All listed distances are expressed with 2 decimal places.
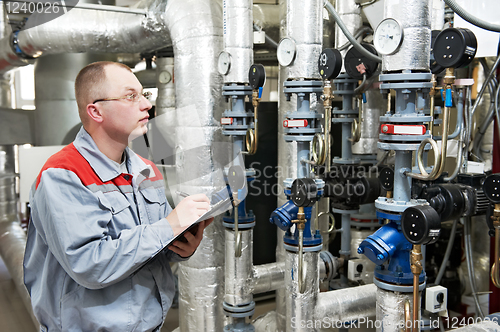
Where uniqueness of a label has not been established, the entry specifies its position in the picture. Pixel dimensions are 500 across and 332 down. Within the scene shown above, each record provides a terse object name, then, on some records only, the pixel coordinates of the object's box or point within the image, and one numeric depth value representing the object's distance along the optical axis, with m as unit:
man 1.04
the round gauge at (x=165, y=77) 4.18
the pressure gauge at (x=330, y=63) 2.08
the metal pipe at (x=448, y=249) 2.68
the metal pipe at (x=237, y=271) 2.69
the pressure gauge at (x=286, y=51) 2.24
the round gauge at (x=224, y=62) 2.56
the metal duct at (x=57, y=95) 3.97
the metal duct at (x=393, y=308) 1.73
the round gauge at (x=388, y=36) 1.64
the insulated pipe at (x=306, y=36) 2.22
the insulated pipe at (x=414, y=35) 1.63
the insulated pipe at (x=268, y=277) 2.88
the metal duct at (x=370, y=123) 3.10
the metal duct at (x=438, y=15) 2.50
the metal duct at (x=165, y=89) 4.17
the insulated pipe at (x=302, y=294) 2.28
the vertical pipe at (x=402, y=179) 1.71
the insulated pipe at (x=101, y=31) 3.02
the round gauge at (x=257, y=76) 2.39
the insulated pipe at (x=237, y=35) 2.57
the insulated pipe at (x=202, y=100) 2.70
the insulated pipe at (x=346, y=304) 2.34
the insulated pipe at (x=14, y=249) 3.43
